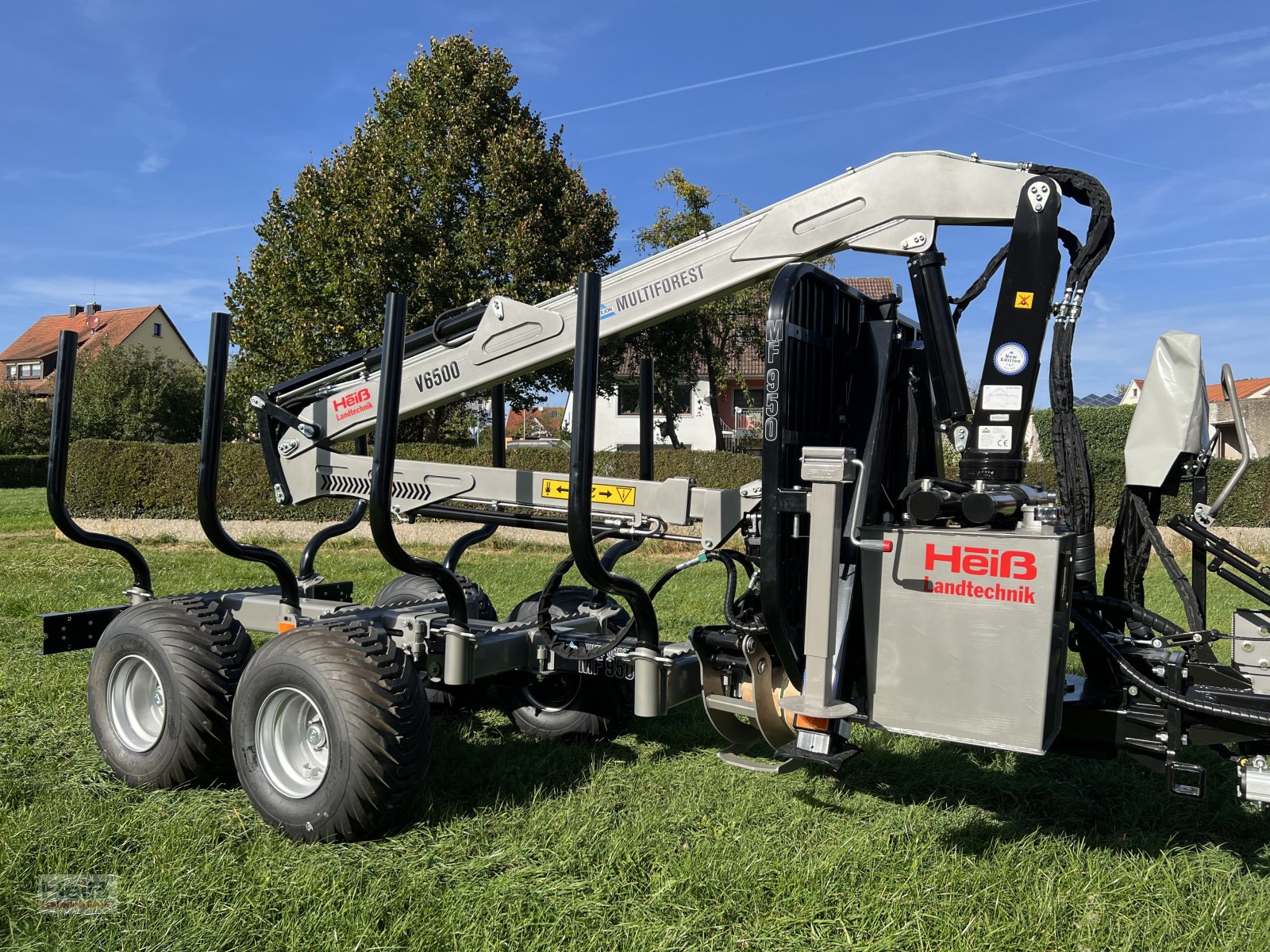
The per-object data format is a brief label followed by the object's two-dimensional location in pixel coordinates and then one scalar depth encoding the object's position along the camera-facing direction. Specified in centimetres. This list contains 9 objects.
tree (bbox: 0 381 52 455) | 3869
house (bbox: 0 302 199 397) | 5441
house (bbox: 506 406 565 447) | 3729
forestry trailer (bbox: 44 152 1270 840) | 374
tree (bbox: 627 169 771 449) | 2431
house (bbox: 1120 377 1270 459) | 3184
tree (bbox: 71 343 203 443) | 3459
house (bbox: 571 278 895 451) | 3102
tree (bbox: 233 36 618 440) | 1914
